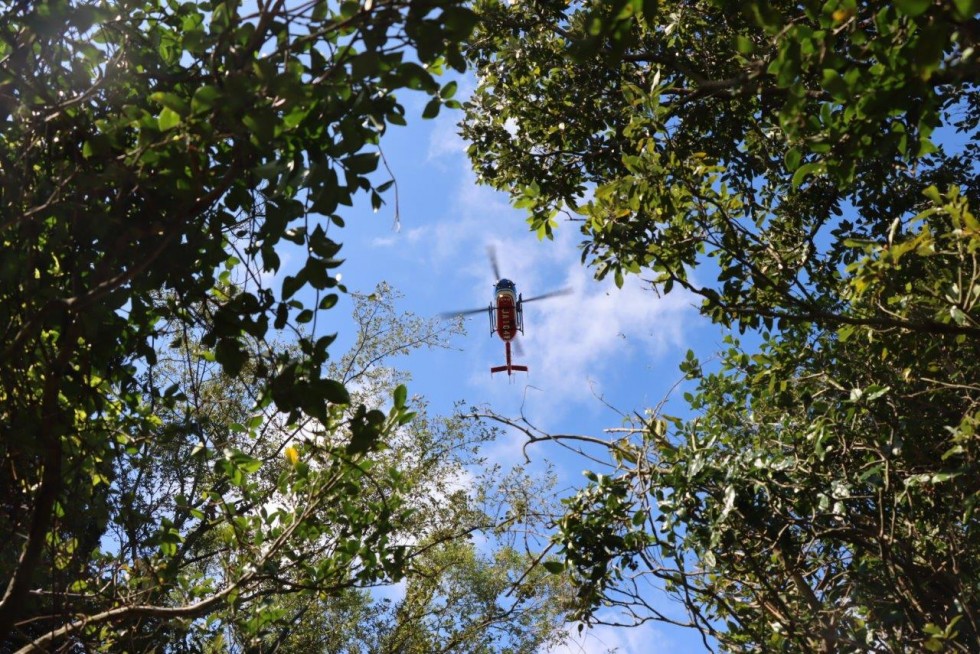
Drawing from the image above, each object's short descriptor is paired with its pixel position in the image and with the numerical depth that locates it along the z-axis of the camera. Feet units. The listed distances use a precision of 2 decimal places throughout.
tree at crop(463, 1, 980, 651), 9.73
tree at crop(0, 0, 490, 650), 8.65
